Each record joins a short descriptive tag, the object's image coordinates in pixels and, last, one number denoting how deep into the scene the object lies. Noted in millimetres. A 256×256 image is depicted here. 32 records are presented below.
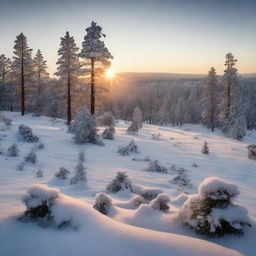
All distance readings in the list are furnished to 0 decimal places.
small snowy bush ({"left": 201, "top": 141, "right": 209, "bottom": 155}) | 12844
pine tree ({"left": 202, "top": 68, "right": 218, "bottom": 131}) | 40812
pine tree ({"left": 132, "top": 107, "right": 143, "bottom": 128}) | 63594
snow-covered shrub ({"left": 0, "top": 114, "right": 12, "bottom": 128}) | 15634
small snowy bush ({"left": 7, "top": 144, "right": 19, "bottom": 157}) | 8633
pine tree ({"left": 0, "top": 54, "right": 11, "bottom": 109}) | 39375
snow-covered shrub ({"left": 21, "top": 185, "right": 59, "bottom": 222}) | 3457
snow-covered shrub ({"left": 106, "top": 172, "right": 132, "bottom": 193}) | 5852
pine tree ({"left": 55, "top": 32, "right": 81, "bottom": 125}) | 24750
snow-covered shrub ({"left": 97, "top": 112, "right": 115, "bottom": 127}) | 21203
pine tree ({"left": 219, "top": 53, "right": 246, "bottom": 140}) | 33147
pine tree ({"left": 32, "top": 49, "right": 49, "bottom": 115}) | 37656
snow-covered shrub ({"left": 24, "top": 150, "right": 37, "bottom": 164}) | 8033
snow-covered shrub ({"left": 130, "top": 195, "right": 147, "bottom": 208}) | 4642
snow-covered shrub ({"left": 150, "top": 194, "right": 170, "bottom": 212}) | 4074
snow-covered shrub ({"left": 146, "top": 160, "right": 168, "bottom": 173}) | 8453
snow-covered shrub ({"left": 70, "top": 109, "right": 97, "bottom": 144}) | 12625
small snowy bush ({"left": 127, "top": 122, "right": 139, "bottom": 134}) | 18834
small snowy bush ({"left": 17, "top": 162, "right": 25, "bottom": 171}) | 7094
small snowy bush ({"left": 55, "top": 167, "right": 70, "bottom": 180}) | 6561
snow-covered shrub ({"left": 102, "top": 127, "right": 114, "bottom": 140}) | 14923
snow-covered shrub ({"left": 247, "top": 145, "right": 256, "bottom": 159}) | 12600
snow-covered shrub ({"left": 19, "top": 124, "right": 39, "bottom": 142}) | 11750
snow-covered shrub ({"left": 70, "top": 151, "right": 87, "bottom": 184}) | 6137
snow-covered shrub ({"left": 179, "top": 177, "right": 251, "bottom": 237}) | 3166
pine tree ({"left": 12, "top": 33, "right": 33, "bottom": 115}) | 28453
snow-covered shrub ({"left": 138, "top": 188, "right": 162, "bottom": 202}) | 5383
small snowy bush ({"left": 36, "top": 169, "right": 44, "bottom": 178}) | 6581
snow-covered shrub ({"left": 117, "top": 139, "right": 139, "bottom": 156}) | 11089
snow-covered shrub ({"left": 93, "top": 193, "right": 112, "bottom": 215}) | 3973
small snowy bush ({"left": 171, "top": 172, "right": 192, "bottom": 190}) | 6898
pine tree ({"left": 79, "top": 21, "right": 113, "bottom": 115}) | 20750
